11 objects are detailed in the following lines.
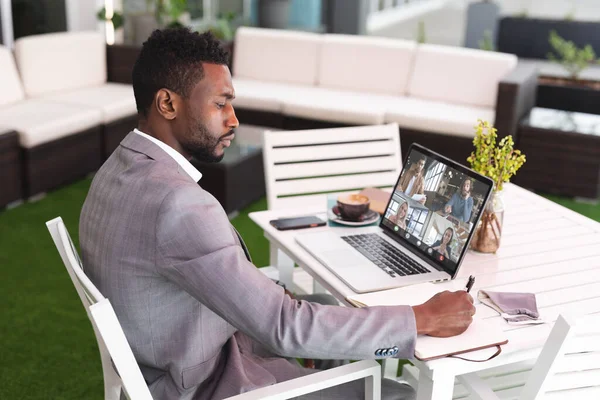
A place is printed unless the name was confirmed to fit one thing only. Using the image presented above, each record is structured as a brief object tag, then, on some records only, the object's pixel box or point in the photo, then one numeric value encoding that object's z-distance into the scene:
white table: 1.58
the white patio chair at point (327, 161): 2.75
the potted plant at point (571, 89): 5.81
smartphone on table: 2.25
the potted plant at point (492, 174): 2.08
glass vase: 2.09
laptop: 1.88
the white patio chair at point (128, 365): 1.44
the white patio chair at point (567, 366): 1.37
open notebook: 1.54
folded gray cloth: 1.70
